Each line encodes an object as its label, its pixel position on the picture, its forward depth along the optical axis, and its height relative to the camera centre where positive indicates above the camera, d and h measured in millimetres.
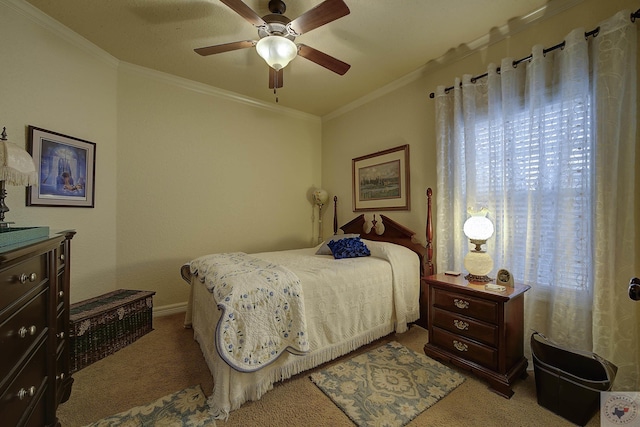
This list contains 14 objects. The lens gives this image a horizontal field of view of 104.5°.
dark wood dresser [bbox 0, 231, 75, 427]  789 -451
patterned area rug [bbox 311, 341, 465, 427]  1460 -1159
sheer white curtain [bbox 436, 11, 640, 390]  1520 +261
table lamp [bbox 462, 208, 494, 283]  1880 -252
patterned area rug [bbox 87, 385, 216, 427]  1380 -1166
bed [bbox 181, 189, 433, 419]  1439 -671
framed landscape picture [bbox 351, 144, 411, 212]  2943 +437
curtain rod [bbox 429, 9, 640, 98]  1497 +1210
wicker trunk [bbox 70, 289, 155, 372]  1867 -920
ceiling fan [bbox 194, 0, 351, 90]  1518 +1263
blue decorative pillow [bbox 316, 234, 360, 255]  2818 -364
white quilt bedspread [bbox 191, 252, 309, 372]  1392 -612
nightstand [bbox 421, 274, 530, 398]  1627 -821
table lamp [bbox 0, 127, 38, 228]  1152 +223
